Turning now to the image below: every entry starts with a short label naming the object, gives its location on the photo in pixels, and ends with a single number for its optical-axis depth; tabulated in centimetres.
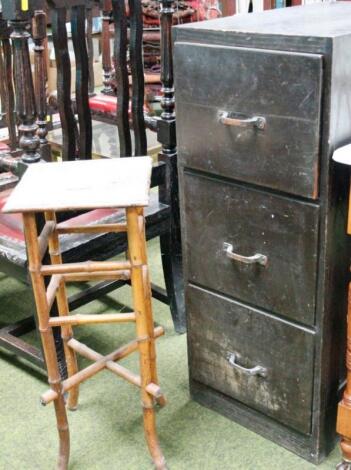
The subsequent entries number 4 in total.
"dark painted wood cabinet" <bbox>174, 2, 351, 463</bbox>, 120
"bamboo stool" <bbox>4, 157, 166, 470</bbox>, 126
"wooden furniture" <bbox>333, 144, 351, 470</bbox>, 132
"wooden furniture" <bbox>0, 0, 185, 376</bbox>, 154
